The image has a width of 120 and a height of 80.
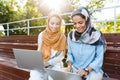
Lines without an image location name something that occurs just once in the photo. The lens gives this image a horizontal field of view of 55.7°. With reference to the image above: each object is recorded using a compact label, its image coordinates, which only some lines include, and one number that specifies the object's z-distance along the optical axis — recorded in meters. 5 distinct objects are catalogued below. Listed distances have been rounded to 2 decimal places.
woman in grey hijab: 1.06
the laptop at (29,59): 1.17
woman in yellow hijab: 1.30
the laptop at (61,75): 0.93
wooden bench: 1.25
